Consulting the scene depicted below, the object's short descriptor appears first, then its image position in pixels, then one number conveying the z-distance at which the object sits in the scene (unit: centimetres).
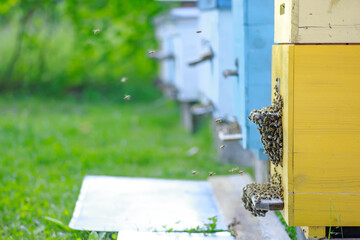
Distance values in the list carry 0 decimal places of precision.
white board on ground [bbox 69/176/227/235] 745
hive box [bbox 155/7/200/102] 1468
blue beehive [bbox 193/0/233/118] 925
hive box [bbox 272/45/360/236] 517
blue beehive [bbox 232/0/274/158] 736
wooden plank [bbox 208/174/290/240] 690
